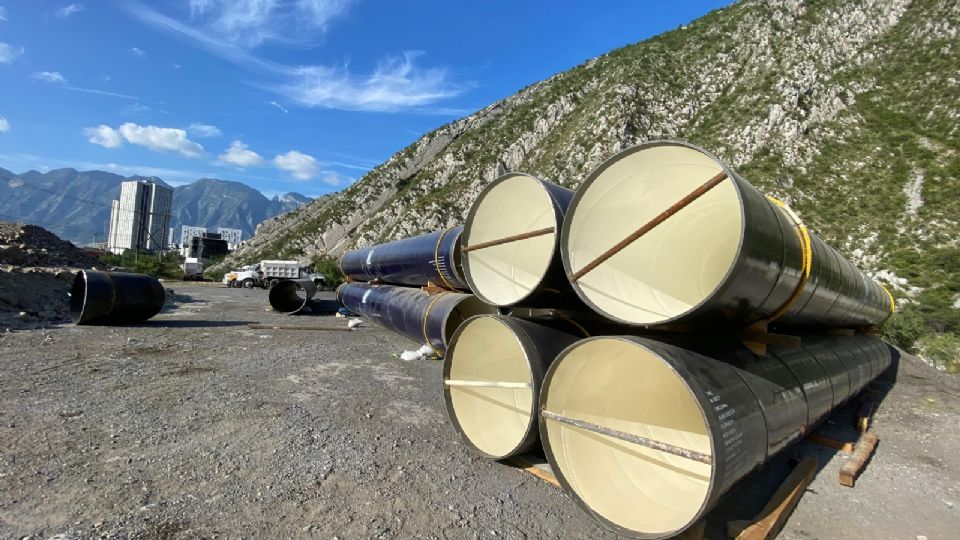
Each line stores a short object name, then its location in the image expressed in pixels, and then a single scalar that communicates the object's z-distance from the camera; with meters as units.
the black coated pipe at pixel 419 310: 9.01
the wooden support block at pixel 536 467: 4.31
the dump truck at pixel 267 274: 31.75
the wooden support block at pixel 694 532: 3.35
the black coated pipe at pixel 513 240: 5.08
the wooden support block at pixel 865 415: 6.54
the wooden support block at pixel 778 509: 3.47
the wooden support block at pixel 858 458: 4.73
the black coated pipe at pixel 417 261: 9.20
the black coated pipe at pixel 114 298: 11.27
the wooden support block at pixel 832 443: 5.66
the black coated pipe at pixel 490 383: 4.79
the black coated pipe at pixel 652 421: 3.11
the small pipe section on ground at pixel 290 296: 16.70
